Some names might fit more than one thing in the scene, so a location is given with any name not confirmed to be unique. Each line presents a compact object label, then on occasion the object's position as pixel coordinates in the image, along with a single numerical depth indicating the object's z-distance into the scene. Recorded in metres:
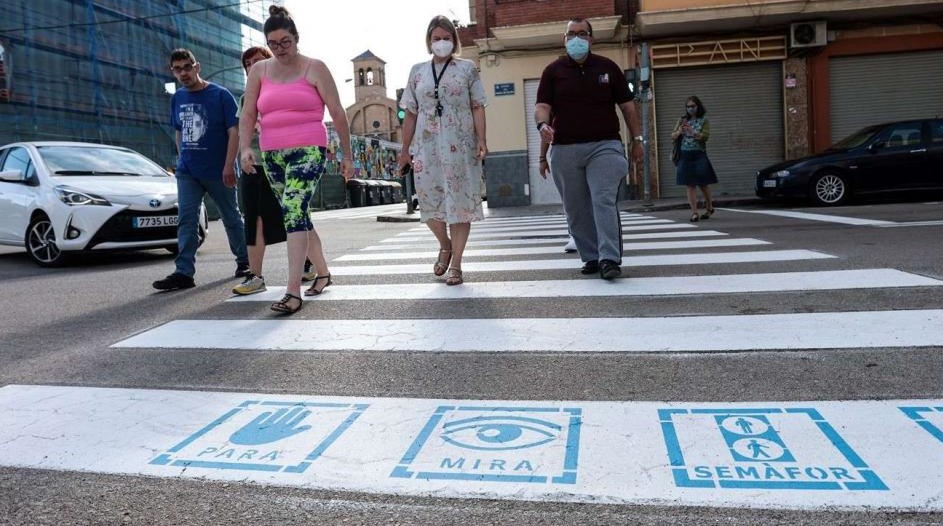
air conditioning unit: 18.05
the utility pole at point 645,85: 15.37
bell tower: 101.44
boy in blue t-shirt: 5.83
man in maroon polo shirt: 5.26
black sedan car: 12.88
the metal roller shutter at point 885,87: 18.66
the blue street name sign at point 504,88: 20.00
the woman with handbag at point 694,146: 9.93
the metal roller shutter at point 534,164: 20.00
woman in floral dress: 5.29
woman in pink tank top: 4.60
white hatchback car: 7.86
